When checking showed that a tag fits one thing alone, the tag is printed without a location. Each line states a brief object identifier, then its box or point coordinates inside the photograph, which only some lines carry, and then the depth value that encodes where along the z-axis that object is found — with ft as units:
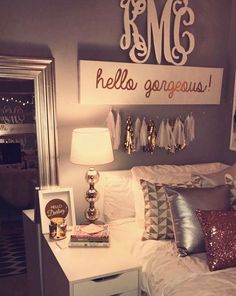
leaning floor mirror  6.13
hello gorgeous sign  6.70
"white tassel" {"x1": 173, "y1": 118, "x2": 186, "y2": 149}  7.67
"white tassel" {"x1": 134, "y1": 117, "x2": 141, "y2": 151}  7.28
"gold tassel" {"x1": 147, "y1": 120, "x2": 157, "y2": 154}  7.41
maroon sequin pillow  4.76
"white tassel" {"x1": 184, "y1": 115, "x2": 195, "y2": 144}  7.79
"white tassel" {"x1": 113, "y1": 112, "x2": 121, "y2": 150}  7.07
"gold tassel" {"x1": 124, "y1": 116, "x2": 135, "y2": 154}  7.21
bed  4.37
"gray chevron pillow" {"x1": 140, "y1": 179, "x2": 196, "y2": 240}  5.75
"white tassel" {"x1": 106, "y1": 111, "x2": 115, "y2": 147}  6.98
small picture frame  6.14
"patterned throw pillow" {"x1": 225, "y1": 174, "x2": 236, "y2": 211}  5.75
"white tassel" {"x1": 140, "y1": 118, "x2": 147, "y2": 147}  7.29
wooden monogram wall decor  6.85
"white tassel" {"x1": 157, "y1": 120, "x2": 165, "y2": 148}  7.50
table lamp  5.92
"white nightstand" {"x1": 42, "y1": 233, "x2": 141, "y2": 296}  4.62
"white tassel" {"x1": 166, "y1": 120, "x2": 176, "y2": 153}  7.56
